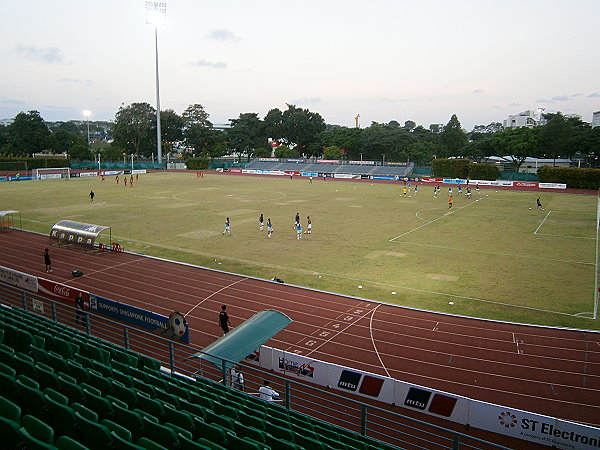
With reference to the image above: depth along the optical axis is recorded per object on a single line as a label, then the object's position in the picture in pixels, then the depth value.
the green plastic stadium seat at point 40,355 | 8.30
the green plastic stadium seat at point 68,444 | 4.67
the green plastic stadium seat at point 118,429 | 5.38
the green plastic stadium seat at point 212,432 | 6.16
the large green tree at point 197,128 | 117.19
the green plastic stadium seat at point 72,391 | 6.62
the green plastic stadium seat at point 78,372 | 7.61
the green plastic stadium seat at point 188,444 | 5.47
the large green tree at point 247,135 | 122.56
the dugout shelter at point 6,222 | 32.87
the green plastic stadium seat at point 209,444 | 5.67
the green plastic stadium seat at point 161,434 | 5.66
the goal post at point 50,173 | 78.56
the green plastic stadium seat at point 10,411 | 5.22
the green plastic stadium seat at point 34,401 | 5.98
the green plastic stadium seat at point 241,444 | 5.84
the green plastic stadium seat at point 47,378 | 6.99
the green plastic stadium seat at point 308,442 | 6.67
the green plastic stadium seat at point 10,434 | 4.74
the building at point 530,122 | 192.75
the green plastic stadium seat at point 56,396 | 6.11
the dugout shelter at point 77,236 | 27.84
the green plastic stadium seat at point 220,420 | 6.80
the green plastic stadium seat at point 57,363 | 7.95
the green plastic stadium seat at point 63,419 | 5.56
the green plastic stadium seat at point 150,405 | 6.70
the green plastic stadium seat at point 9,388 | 6.32
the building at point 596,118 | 166.12
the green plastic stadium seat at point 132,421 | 5.93
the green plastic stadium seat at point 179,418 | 6.40
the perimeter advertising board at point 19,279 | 19.42
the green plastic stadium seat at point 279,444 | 6.27
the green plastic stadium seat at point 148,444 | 5.18
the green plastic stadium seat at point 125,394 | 6.99
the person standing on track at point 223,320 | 15.80
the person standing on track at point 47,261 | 22.97
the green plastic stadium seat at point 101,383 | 7.32
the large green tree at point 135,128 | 111.38
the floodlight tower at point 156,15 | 81.76
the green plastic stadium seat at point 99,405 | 6.25
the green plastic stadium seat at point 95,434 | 5.24
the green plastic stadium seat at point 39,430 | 4.92
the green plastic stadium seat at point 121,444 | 4.96
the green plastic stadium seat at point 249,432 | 6.47
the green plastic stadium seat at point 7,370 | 6.88
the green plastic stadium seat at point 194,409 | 7.07
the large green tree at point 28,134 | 101.44
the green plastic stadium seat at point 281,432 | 6.89
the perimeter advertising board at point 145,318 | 15.46
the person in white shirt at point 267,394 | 10.84
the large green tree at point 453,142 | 105.90
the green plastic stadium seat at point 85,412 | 5.66
